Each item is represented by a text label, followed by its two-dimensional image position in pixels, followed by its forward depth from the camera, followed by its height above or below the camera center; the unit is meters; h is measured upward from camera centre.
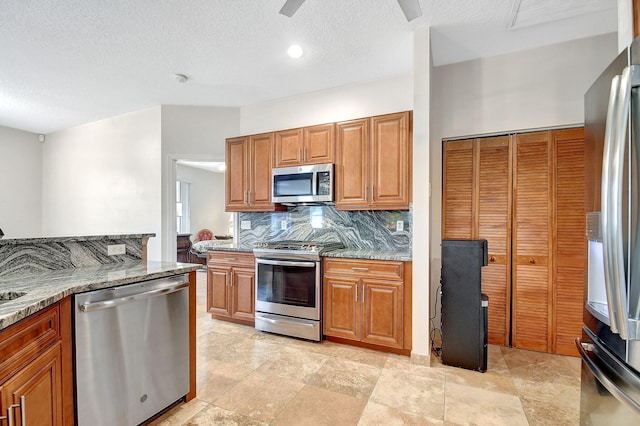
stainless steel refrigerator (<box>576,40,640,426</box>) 0.88 -0.08
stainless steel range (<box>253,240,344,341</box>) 2.95 -0.79
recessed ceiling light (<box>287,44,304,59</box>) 2.71 +1.47
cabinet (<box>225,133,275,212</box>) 3.59 +0.48
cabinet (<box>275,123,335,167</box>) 3.24 +0.73
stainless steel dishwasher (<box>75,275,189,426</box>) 1.46 -0.75
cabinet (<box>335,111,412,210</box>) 2.84 +0.47
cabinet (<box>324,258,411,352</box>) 2.62 -0.83
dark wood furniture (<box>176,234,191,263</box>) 6.93 -0.82
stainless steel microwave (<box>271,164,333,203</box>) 3.18 +0.30
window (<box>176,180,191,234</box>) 7.55 +0.05
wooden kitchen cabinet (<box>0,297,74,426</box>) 1.05 -0.61
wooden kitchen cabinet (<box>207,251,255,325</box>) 3.36 -0.85
